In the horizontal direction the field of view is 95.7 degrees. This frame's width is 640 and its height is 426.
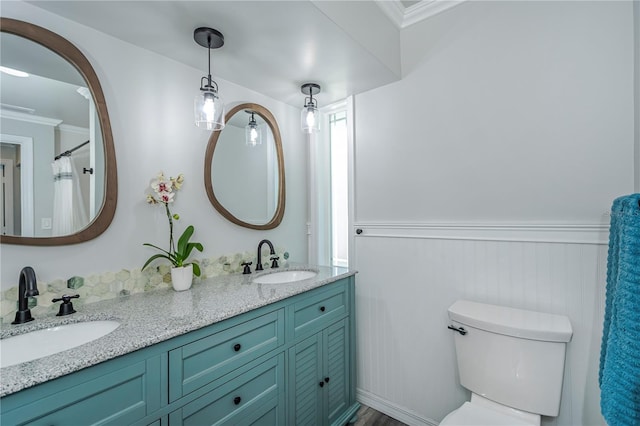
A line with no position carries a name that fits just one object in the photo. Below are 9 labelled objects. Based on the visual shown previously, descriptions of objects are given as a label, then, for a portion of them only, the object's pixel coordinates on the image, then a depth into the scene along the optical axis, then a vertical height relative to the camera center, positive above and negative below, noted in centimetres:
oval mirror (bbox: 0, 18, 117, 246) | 108 +29
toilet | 119 -68
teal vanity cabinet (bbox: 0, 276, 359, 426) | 77 -58
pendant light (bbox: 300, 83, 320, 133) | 188 +64
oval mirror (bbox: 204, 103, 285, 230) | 178 +29
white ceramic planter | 143 -32
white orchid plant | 144 -8
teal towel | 70 -33
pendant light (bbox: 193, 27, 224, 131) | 134 +54
